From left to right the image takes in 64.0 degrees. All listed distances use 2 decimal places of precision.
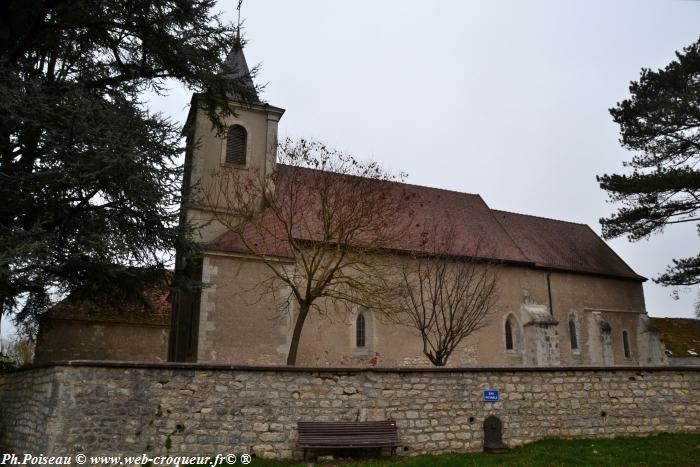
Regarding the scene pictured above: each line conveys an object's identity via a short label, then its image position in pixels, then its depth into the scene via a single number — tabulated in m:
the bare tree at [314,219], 15.24
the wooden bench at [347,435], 9.80
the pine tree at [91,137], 10.63
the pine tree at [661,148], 20.48
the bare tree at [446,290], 17.09
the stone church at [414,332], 16.59
